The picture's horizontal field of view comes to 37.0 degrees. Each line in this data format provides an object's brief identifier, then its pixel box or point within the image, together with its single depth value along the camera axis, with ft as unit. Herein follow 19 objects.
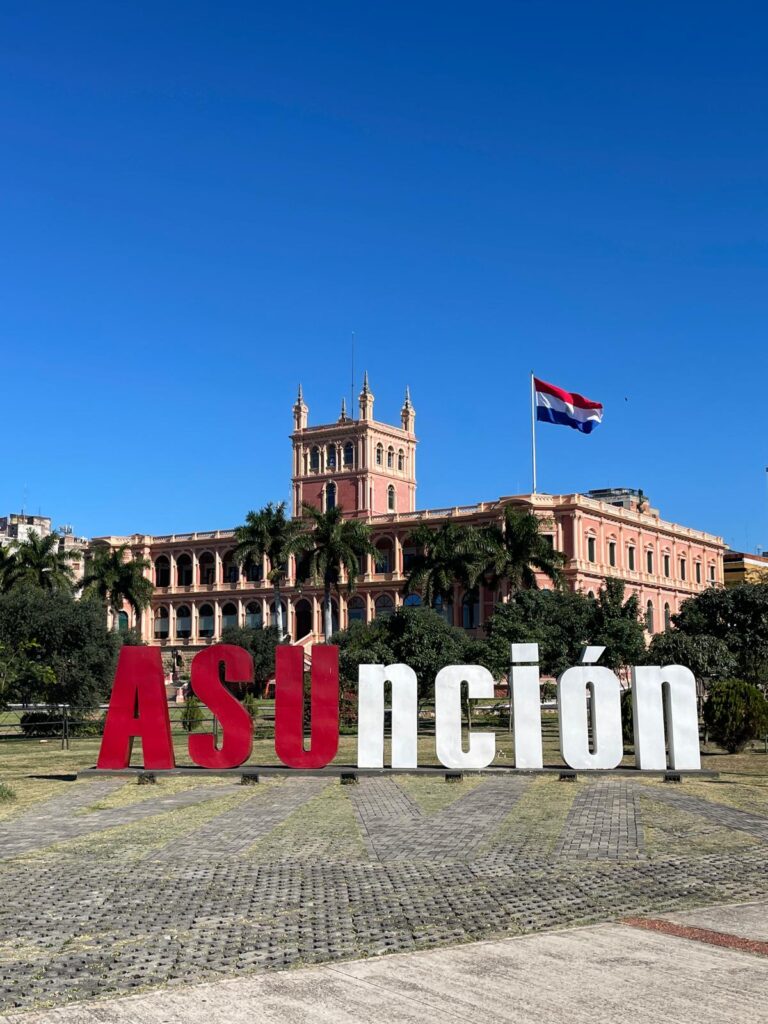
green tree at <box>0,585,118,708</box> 139.64
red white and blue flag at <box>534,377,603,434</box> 196.75
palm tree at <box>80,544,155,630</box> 250.78
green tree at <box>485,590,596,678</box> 143.43
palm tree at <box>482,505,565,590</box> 190.60
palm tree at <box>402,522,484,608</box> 190.70
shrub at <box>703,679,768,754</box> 90.94
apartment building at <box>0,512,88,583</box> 495.00
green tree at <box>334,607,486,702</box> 125.70
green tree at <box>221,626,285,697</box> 213.66
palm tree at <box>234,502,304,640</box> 228.43
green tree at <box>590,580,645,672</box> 147.43
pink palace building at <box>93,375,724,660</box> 263.90
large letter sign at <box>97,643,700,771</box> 68.64
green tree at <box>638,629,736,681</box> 113.60
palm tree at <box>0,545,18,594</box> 236.43
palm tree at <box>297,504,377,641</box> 210.18
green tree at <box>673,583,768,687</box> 164.96
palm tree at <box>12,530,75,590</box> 236.63
